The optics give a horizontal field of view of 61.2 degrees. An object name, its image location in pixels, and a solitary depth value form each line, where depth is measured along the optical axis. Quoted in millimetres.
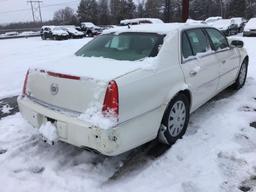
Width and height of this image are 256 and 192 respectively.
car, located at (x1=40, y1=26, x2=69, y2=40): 20516
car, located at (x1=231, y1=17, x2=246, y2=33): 19425
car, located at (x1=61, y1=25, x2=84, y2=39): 21775
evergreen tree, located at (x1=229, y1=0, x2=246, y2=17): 46545
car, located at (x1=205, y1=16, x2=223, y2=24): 20296
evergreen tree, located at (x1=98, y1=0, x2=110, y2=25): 45804
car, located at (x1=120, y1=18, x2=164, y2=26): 18889
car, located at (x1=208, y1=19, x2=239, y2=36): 17598
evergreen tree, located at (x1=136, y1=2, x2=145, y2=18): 48942
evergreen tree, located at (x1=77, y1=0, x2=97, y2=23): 48724
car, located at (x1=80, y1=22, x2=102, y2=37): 25382
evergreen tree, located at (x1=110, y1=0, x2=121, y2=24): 45978
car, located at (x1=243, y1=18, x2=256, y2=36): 15243
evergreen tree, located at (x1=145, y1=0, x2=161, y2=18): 49068
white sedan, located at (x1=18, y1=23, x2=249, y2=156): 2115
